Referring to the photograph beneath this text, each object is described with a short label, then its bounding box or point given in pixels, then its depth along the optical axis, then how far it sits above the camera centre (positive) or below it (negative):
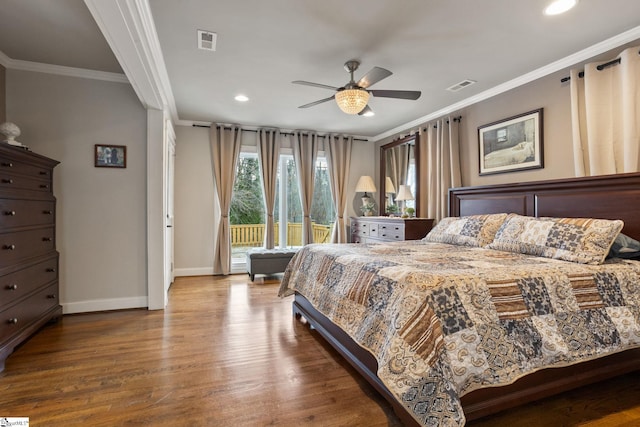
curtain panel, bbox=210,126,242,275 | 5.26 +0.70
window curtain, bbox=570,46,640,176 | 2.47 +0.82
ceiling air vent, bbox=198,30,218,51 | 2.54 +1.49
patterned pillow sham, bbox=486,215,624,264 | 2.10 -0.16
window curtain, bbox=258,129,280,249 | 5.48 +0.89
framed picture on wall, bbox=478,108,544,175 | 3.29 +0.80
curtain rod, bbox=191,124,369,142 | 5.23 +1.55
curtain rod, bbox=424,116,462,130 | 4.18 +1.30
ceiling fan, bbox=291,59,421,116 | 2.78 +1.15
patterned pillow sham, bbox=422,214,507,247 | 2.99 -0.13
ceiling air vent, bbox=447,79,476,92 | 3.50 +1.49
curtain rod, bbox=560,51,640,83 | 2.60 +1.25
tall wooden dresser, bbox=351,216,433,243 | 4.34 -0.15
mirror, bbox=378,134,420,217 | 4.91 +0.72
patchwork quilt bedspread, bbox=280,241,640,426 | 1.37 -0.52
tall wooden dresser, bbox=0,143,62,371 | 2.28 -0.19
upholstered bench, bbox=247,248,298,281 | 4.88 -0.64
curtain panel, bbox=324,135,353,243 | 5.96 +0.82
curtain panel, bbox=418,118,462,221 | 4.18 +0.73
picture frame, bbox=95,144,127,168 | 3.32 +0.70
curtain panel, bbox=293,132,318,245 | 5.70 +0.93
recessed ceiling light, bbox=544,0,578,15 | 2.15 +1.44
